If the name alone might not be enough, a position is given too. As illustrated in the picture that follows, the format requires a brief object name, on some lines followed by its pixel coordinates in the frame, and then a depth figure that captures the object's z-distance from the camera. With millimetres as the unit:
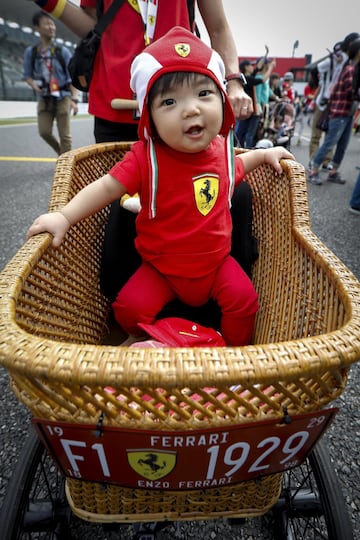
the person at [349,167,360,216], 3301
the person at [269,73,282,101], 8414
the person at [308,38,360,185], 3676
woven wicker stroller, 479
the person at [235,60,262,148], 5319
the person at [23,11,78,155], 3689
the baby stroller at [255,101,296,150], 6410
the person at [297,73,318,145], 10070
